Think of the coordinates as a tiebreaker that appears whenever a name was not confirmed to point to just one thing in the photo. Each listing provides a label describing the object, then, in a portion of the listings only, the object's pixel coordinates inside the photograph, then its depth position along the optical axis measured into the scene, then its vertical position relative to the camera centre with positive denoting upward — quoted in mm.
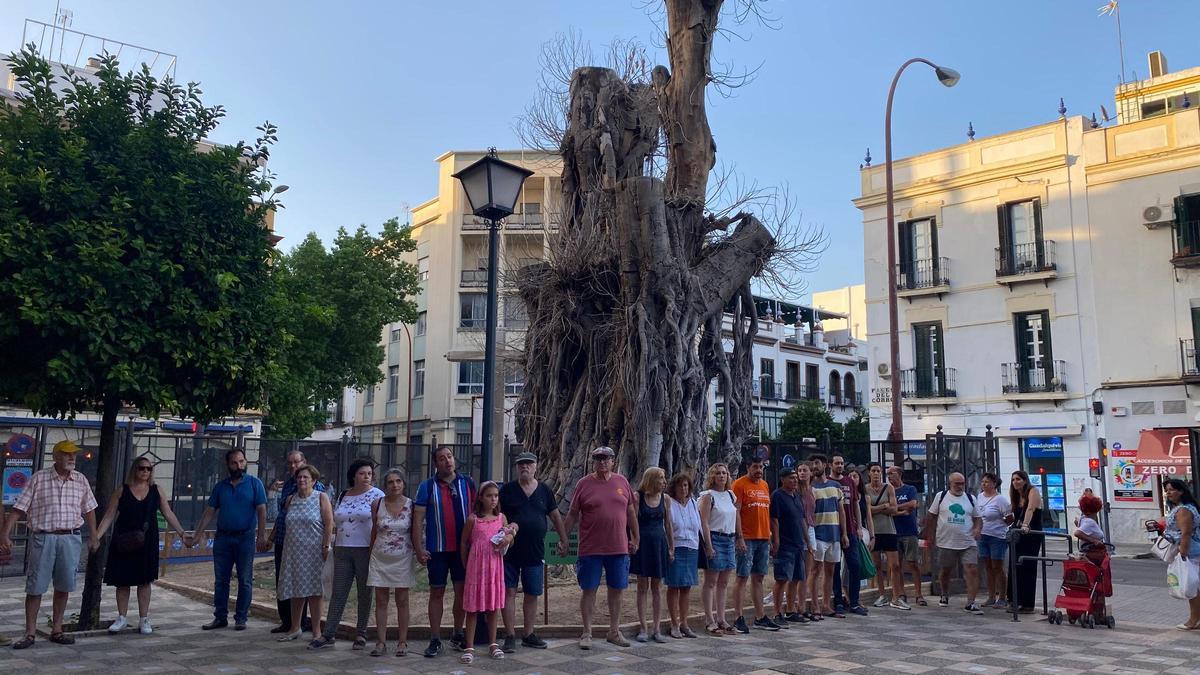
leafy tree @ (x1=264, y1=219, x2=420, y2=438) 29719 +5516
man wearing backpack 11591 -576
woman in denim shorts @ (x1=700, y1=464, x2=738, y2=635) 9336 -517
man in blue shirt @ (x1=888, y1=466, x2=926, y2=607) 11827 -472
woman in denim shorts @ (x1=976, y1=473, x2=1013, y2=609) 11609 -604
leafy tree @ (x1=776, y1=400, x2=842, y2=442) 43469 +2712
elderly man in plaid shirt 8289 -485
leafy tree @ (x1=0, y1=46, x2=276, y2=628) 8203 +1963
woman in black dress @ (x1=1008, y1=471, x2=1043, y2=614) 11102 -624
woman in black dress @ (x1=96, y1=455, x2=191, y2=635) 8750 -573
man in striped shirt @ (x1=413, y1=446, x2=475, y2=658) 8156 -447
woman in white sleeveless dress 8109 -671
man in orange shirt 9797 -455
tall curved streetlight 21125 +4934
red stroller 10242 -1119
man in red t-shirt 8508 -474
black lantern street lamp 8930 +2689
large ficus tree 12891 +2820
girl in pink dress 7949 -659
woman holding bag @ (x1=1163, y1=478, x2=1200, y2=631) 9984 -490
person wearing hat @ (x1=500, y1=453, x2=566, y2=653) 8312 -497
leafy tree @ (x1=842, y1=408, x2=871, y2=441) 46188 +2686
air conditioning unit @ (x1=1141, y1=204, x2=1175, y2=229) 26078 +7367
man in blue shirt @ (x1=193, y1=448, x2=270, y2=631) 9250 -536
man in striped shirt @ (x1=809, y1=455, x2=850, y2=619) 10672 -442
